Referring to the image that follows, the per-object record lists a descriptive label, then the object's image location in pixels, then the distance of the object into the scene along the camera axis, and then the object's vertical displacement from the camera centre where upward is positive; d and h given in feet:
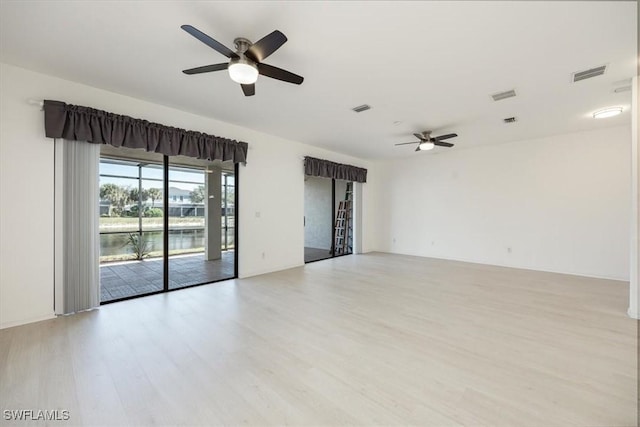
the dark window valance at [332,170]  19.60 +3.40
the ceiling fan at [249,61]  6.68 +4.28
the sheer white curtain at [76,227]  10.01 -0.67
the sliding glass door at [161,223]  14.32 -0.88
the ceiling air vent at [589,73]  9.15 +5.02
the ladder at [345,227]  26.27 -1.58
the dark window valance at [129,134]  9.73 +3.34
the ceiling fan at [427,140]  16.06 +4.47
